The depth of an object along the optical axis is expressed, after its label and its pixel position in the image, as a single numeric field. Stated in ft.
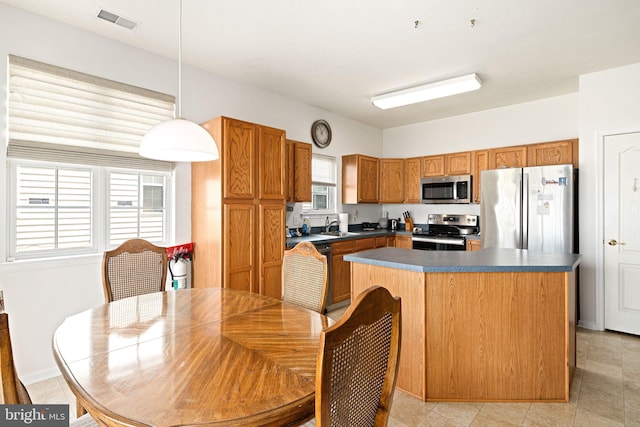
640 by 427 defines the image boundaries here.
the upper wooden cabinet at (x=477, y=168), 15.67
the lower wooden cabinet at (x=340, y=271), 14.14
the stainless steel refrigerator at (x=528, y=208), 12.13
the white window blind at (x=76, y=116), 8.17
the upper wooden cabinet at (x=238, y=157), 10.28
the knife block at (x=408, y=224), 18.63
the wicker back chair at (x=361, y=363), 2.72
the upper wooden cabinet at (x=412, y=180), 17.98
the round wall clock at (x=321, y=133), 15.88
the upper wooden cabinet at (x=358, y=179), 17.15
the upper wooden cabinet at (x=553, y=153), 13.29
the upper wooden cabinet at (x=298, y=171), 13.61
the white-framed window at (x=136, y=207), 9.91
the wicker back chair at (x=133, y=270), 7.39
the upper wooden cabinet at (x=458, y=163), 16.19
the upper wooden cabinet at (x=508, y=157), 14.52
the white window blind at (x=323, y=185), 16.51
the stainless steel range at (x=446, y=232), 15.24
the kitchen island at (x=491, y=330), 7.36
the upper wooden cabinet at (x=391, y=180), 18.49
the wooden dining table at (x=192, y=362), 3.18
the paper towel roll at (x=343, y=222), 16.92
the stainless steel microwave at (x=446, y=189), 16.01
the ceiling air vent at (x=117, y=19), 8.26
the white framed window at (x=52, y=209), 8.39
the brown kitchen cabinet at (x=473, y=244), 14.78
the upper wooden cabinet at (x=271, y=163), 11.35
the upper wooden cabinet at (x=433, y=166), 17.12
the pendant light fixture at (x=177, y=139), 5.82
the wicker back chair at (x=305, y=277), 7.00
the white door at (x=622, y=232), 11.30
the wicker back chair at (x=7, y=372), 2.86
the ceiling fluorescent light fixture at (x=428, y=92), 11.88
